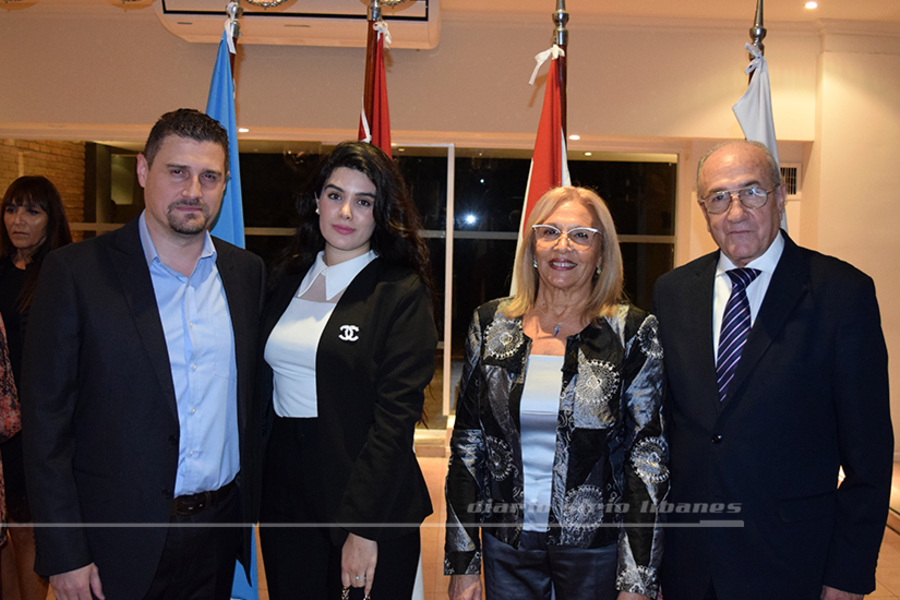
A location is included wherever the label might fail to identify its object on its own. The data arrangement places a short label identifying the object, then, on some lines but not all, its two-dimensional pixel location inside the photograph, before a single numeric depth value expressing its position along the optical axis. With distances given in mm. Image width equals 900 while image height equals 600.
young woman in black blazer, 1728
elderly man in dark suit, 1705
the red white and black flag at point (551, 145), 3018
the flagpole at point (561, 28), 2834
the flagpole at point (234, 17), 2701
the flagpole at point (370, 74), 2982
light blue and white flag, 2729
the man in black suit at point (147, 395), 1650
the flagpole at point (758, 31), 2576
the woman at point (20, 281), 2551
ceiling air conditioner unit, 4379
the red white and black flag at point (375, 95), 2984
